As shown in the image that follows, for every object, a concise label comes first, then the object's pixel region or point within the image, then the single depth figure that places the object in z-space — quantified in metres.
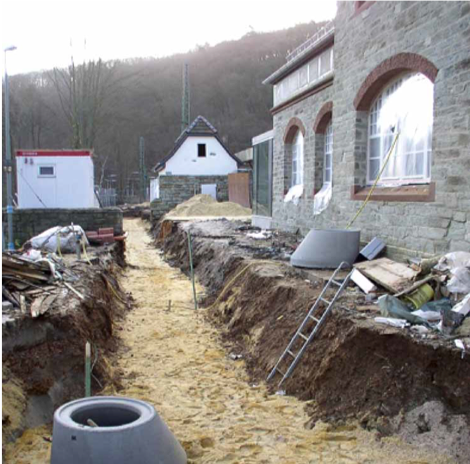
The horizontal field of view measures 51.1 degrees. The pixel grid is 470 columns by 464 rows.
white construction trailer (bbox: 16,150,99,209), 17.55
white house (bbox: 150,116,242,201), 34.16
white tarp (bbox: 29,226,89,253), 12.38
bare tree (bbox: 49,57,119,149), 37.03
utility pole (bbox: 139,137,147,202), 56.44
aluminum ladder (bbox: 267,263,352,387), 6.59
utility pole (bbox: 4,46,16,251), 14.74
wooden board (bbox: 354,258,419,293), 7.18
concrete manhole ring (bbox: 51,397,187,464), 3.80
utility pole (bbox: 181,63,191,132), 42.73
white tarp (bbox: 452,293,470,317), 5.80
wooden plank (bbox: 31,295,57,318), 5.83
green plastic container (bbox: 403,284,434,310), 6.55
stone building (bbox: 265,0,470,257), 7.54
